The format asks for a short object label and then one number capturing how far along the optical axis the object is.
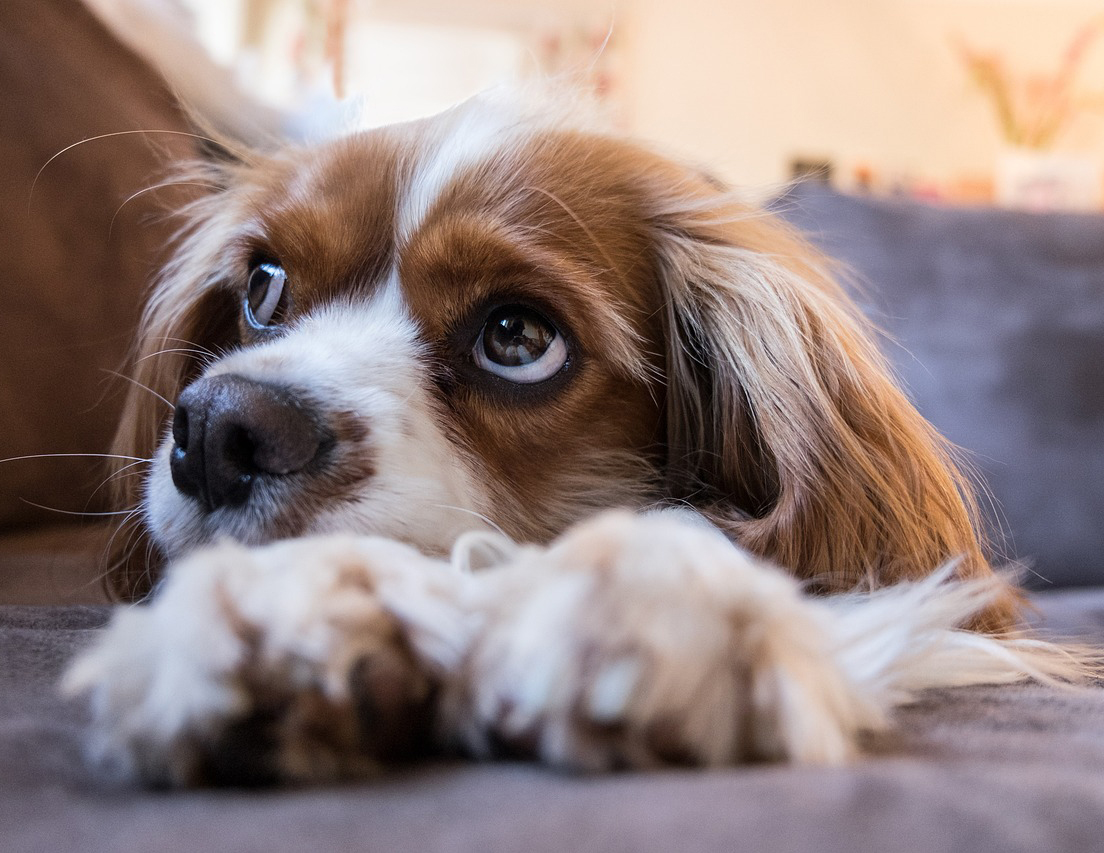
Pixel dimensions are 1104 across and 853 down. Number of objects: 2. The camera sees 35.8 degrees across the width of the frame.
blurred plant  1.37
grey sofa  0.22
